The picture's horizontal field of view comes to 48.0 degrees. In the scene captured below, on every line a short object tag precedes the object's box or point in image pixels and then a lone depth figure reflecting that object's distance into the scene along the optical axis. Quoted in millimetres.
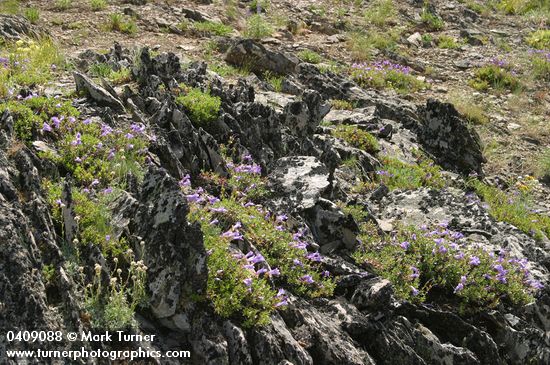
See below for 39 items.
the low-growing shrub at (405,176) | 10188
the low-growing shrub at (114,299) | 4871
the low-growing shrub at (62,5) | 15172
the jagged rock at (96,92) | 8406
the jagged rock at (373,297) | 6637
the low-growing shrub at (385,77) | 15516
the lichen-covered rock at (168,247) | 5324
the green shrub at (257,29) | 16156
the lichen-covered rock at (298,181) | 7914
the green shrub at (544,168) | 12922
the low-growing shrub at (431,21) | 20062
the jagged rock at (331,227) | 7770
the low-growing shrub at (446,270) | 7379
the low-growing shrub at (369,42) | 16781
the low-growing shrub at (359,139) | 11391
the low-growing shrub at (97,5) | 15515
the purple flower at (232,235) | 6262
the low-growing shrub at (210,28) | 15602
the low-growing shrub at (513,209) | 10039
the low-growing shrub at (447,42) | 18688
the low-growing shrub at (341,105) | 13305
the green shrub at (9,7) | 13664
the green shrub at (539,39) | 19672
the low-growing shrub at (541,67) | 17453
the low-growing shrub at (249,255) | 5574
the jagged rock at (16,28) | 10773
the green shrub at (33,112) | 6773
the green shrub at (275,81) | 13031
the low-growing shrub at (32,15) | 13941
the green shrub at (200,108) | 9016
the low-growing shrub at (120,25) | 14648
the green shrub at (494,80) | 16516
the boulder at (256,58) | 13656
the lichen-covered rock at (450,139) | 12430
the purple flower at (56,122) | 7134
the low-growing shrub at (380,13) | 19562
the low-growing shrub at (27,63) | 8281
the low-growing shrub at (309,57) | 15500
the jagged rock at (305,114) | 10594
